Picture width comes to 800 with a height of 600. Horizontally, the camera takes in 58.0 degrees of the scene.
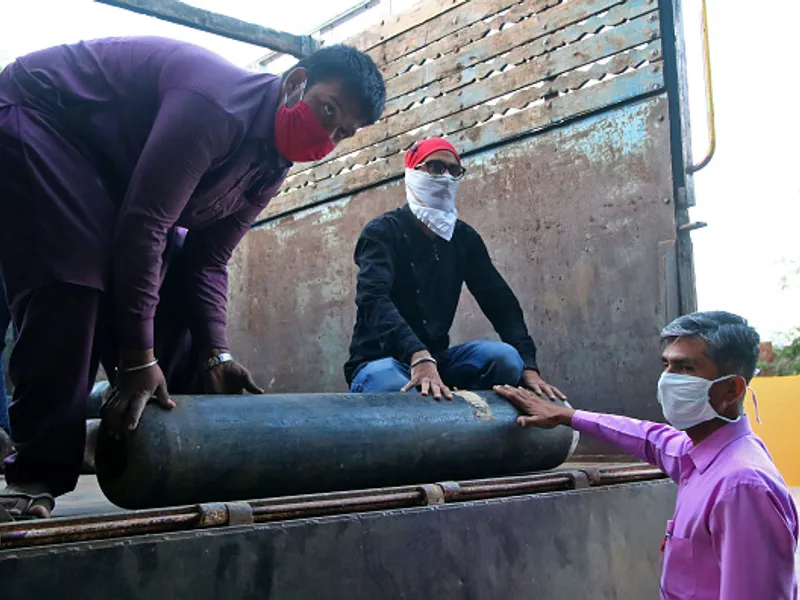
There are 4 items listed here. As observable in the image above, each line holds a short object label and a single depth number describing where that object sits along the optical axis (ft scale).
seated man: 8.11
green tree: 40.90
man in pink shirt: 4.04
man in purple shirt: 5.01
